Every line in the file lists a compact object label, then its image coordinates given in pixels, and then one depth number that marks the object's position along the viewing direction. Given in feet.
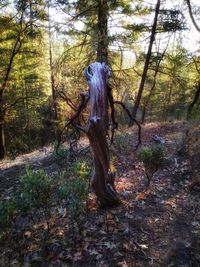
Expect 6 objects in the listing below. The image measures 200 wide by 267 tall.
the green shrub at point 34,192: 10.44
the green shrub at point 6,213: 9.96
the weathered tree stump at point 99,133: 10.66
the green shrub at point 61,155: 19.35
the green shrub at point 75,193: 10.64
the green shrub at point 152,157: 14.20
